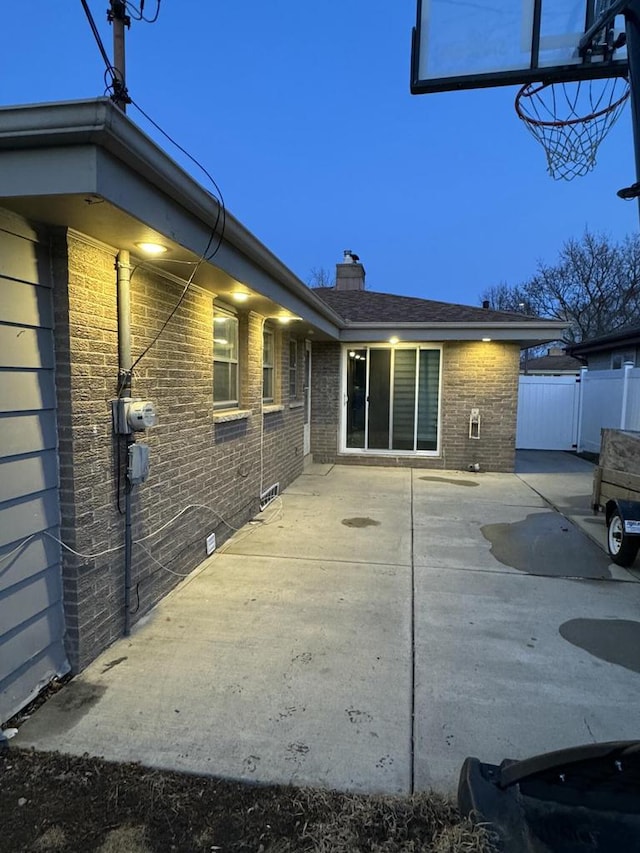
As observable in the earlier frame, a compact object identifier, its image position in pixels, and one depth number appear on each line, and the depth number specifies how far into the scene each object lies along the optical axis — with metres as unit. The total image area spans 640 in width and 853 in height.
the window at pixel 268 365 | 7.91
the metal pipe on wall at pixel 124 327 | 3.43
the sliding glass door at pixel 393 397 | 10.95
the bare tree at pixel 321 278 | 42.69
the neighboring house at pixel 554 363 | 26.06
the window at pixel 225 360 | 5.73
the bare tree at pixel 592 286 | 26.36
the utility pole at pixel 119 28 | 4.12
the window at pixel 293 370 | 9.66
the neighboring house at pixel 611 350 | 12.68
